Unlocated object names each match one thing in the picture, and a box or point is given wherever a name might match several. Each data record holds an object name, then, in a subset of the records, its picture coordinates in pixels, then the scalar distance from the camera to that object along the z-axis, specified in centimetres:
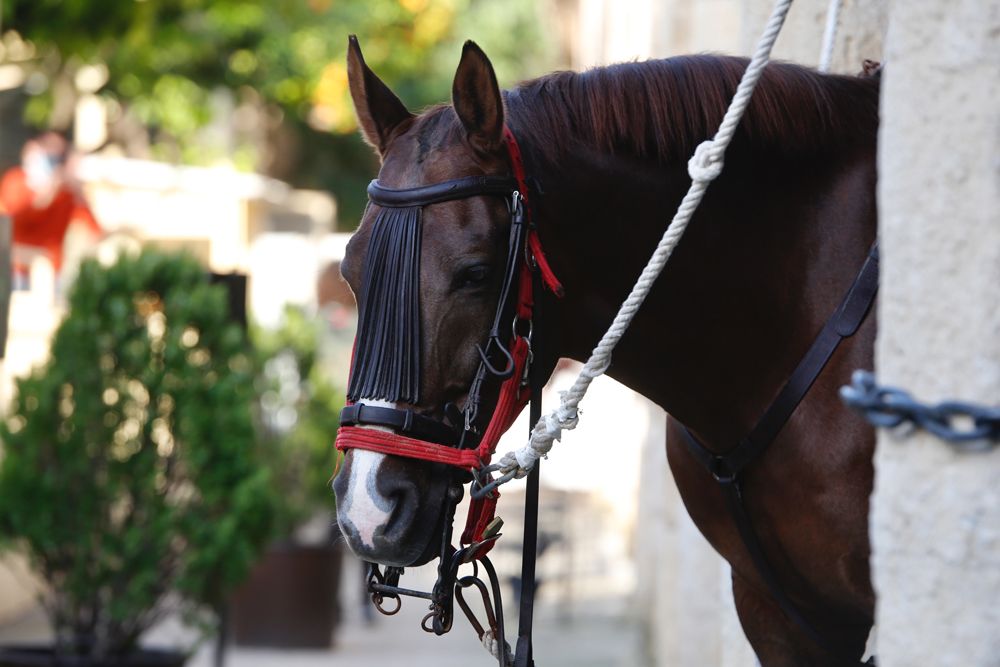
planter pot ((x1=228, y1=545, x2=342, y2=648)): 1648
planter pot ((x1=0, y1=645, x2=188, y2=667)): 1120
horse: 463
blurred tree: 1625
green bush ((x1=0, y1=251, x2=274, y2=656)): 1127
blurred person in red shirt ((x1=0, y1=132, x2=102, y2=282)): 2139
